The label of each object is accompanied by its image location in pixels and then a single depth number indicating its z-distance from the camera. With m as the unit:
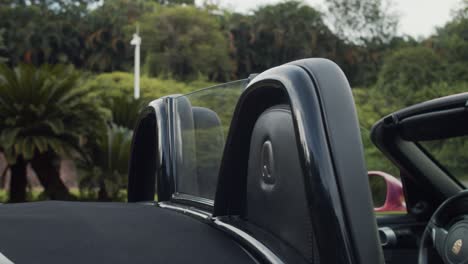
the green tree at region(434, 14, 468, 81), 39.12
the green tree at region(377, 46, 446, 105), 39.03
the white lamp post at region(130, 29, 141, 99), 28.03
